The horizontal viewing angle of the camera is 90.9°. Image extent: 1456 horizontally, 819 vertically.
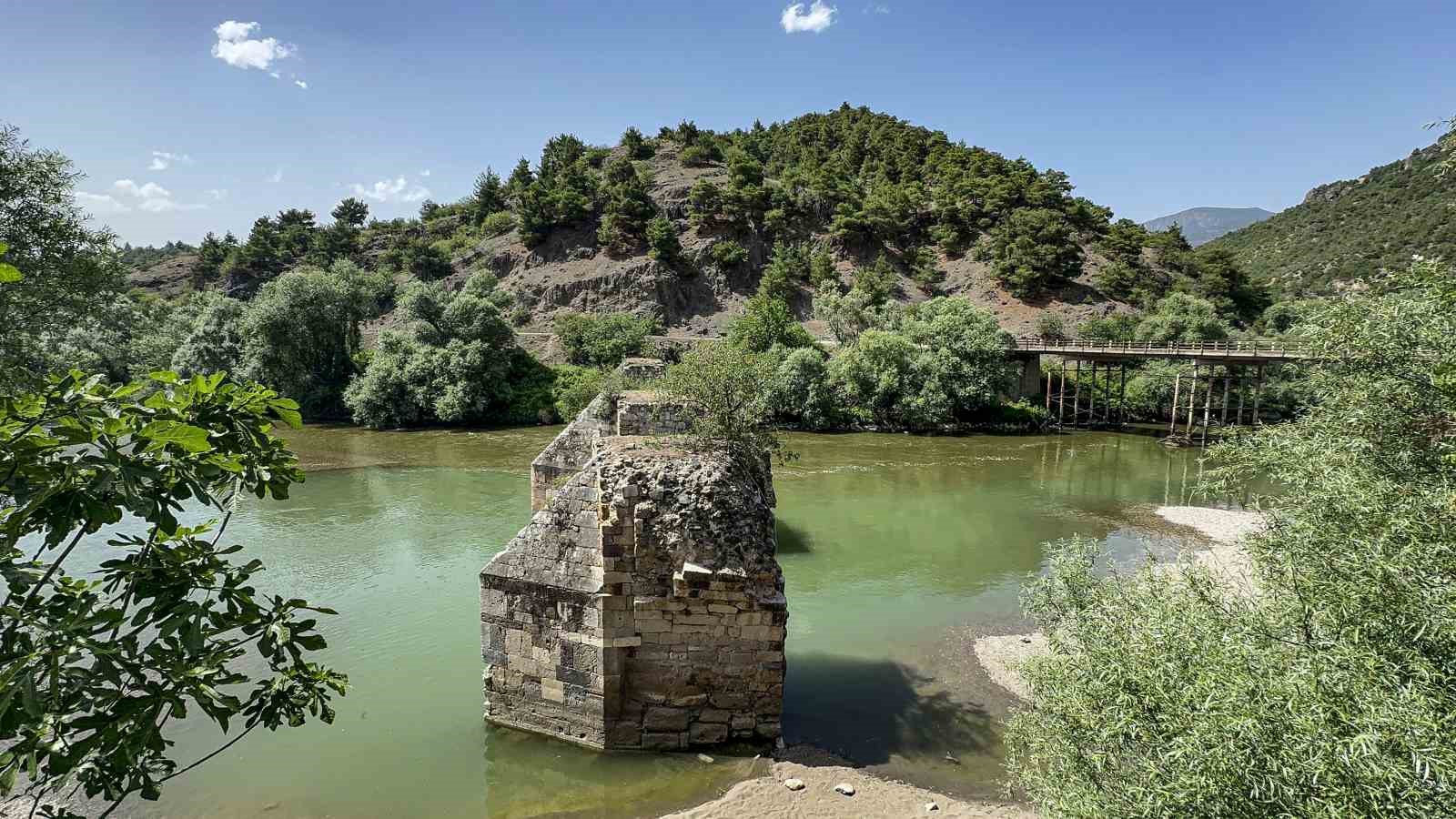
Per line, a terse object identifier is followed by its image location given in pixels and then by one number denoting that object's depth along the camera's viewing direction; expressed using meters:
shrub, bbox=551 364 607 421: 38.91
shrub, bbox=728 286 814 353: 47.66
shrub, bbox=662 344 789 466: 11.63
